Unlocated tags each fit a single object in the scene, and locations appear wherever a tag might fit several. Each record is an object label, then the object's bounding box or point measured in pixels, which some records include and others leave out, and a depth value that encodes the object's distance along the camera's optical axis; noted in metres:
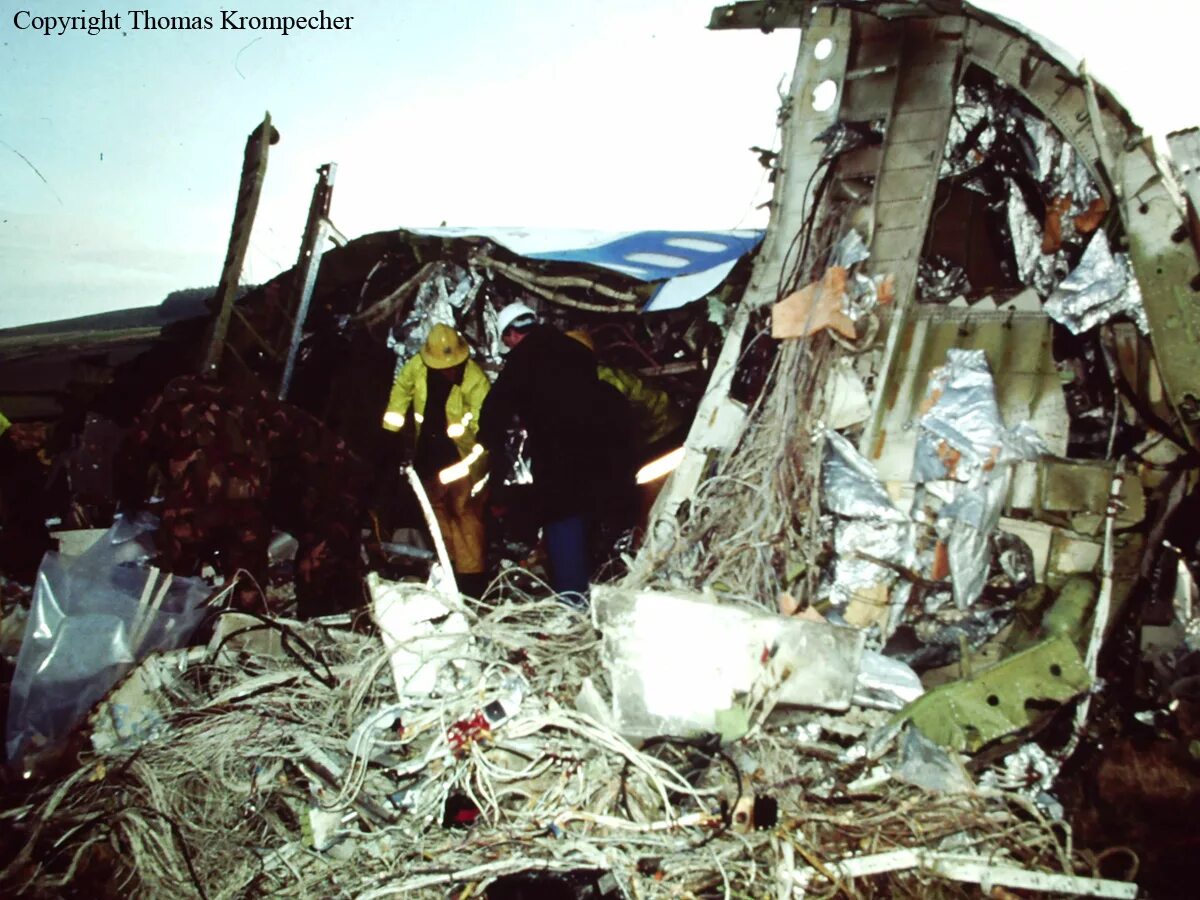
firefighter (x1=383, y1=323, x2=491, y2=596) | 5.46
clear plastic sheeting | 3.48
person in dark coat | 4.50
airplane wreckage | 2.70
